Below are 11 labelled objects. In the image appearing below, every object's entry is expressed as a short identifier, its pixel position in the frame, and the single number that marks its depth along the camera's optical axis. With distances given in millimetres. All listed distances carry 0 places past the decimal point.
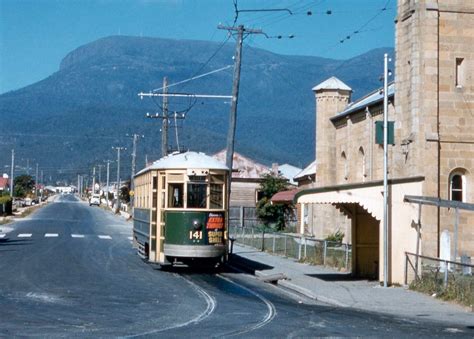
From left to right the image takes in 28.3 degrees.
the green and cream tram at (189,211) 27266
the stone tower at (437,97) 29266
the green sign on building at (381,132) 24969
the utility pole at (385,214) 23422
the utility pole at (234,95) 38781
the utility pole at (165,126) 54059
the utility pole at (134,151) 86400
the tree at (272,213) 66312
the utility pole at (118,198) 106650
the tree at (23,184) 178750
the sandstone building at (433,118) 27844
